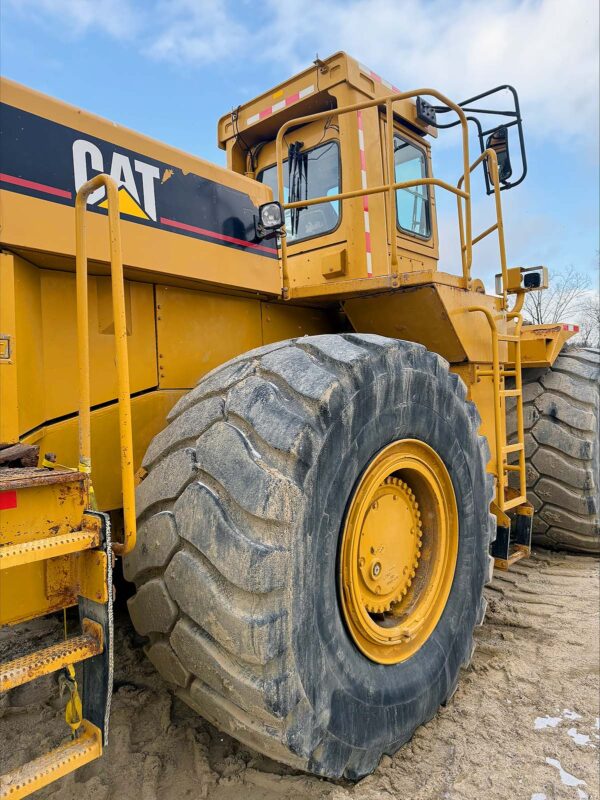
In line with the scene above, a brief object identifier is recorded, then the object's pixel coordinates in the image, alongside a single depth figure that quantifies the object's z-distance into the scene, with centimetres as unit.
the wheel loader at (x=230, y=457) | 151
